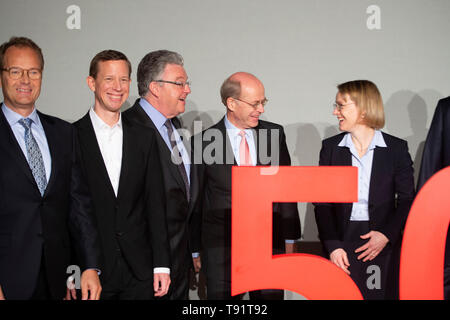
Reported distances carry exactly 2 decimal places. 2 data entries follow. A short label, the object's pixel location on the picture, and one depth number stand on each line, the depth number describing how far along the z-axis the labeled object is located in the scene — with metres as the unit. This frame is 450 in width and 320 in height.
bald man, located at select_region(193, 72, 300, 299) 3.22
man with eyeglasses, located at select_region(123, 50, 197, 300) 3.05
